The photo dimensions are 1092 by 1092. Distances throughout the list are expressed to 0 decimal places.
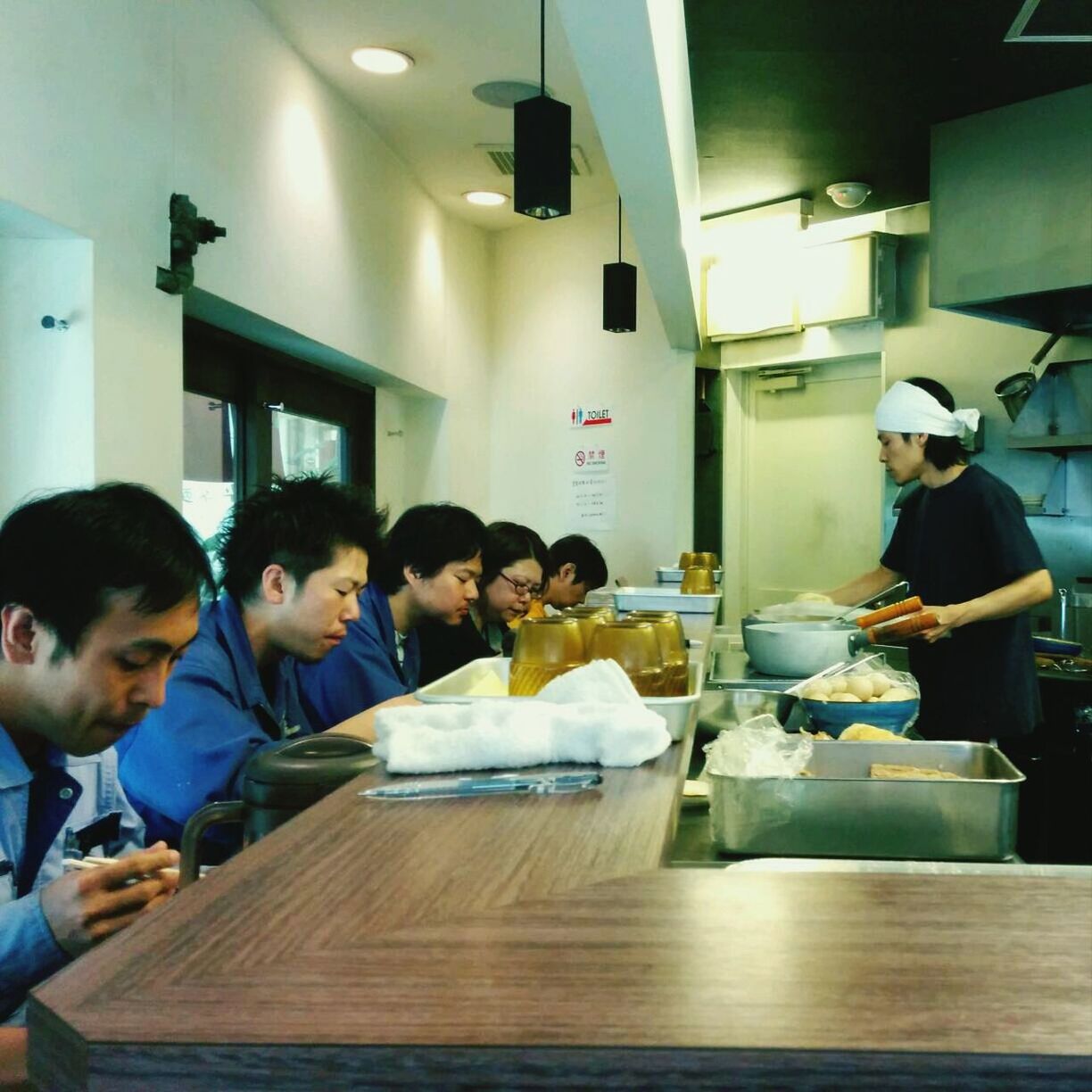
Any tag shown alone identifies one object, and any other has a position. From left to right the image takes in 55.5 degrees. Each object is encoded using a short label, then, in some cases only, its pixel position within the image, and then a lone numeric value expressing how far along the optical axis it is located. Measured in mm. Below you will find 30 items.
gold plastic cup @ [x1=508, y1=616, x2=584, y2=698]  1297
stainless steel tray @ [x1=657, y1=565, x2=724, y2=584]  4570
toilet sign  5809
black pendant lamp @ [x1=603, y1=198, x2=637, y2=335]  4547
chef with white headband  2674
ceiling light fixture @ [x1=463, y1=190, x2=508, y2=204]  5297
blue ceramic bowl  1584
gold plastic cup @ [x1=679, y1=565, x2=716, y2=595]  3717
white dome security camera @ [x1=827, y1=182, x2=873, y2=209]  4293
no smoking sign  5840
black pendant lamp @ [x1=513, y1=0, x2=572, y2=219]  2607
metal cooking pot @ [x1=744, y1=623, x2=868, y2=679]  2064
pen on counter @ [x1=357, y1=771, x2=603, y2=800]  952
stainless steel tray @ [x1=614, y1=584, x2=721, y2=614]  3338
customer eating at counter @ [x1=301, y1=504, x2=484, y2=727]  2553
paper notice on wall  5824
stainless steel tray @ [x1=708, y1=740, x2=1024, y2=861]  1053
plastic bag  1128
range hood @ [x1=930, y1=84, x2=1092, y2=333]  3463
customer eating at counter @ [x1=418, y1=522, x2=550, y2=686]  3119
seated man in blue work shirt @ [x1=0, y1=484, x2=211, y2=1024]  1159
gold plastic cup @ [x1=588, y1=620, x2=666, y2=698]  1226
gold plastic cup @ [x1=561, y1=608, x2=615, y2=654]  1332
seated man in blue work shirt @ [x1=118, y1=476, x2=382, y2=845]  1544
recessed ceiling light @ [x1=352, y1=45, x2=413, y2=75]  3668
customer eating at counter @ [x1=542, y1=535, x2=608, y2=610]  4578
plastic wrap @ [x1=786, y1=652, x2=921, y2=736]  1588
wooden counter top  483
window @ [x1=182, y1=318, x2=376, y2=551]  3537
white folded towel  1038
